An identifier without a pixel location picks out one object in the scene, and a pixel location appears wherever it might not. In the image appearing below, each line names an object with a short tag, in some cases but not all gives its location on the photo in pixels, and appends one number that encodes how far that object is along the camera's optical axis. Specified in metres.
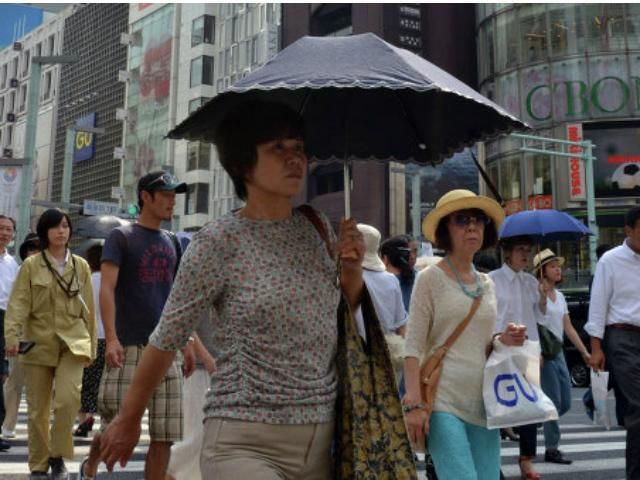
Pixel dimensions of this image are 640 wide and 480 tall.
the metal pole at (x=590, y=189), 24.73
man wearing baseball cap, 4.10
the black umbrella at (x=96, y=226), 11.24
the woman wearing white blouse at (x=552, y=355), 6.73
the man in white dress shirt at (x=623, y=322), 4.89
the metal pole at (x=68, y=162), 23.22
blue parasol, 7.26
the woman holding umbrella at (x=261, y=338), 2.12
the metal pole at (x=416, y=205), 31.74
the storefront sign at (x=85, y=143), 77.38
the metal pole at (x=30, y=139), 17.78
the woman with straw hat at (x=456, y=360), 3.46
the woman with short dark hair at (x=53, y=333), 5.06
